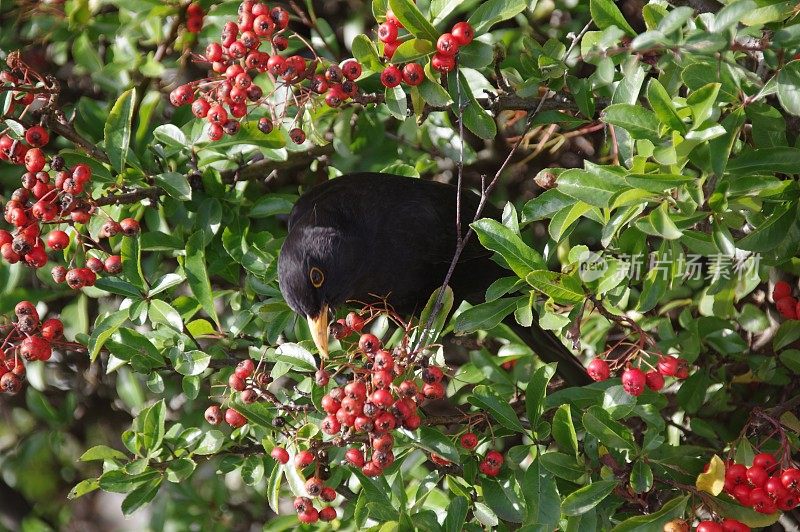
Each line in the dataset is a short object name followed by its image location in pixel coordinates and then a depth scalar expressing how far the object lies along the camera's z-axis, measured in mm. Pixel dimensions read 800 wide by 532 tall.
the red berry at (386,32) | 5285
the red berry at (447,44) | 5227
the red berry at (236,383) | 5293
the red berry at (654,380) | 5297
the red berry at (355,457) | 4922
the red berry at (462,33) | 5250
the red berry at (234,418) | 5527
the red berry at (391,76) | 5402
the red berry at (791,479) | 4930
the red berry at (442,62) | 5332
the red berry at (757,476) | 5027
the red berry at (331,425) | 4816
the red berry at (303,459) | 5035
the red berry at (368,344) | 4910
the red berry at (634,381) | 5102
